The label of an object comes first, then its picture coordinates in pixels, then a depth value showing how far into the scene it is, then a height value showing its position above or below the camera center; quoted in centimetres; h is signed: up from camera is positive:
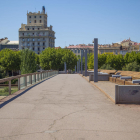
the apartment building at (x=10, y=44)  16905 +1497
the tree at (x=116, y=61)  8621 +162
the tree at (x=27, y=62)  9206 +155
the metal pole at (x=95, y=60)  2180 +54
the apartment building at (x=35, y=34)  15200 +1972
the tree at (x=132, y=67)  5771 -19
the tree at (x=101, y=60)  9238 +231
